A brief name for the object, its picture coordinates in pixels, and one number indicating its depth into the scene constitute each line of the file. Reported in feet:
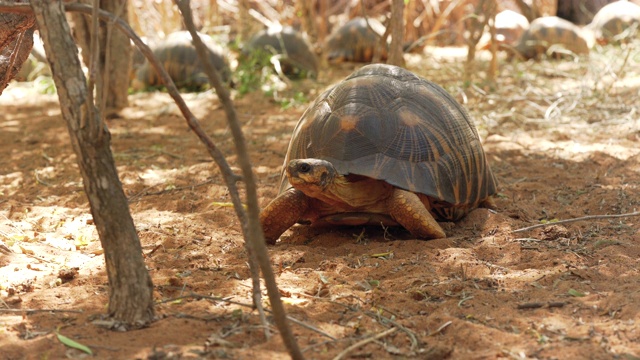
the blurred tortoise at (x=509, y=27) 42.88
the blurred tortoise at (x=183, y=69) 32.27
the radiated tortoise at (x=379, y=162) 12.37
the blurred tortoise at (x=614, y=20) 40.57
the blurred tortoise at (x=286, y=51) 33.68
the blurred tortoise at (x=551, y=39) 37.01
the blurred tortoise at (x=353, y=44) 39.24
